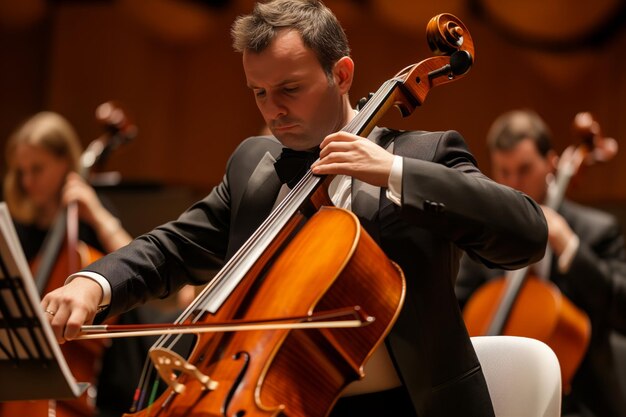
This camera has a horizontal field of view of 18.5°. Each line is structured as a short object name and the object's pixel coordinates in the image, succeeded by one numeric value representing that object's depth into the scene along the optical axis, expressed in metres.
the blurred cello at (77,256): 5.55
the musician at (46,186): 6.31
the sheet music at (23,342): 2.35
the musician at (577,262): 5.54
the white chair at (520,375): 2.85
